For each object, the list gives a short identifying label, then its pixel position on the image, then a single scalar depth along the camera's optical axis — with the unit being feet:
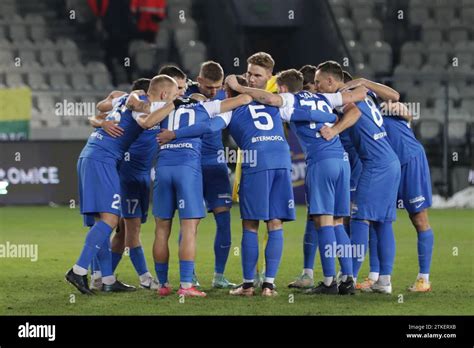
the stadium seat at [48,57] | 75.10
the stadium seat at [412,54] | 75.00
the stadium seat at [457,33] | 76.64
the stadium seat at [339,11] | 78.28
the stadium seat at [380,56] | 74.38
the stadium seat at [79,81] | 73.10
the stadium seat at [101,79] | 72.59
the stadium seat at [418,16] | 77.15
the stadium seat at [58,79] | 74.28
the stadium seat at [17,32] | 75.72
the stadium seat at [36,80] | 74.02
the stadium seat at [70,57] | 75.10
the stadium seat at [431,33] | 76.69
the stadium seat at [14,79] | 73.05
